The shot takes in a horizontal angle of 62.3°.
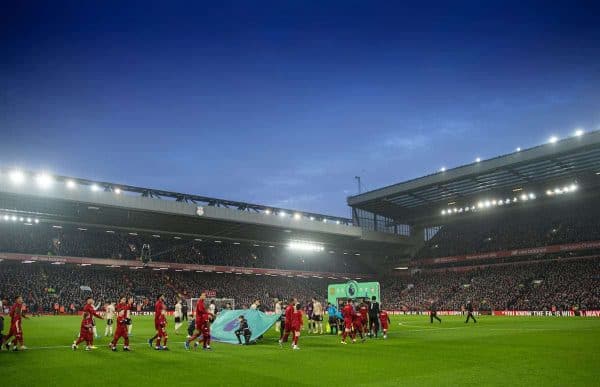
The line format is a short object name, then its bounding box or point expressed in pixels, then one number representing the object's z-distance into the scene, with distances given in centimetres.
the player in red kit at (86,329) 1905
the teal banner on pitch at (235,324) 2292
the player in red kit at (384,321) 2594
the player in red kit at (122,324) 1883
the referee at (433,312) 3949
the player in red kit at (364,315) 2406
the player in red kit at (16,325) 1911
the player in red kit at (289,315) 2094
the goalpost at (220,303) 5212
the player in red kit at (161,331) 1944
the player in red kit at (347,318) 2215
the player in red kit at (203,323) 1961
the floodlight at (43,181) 4944
